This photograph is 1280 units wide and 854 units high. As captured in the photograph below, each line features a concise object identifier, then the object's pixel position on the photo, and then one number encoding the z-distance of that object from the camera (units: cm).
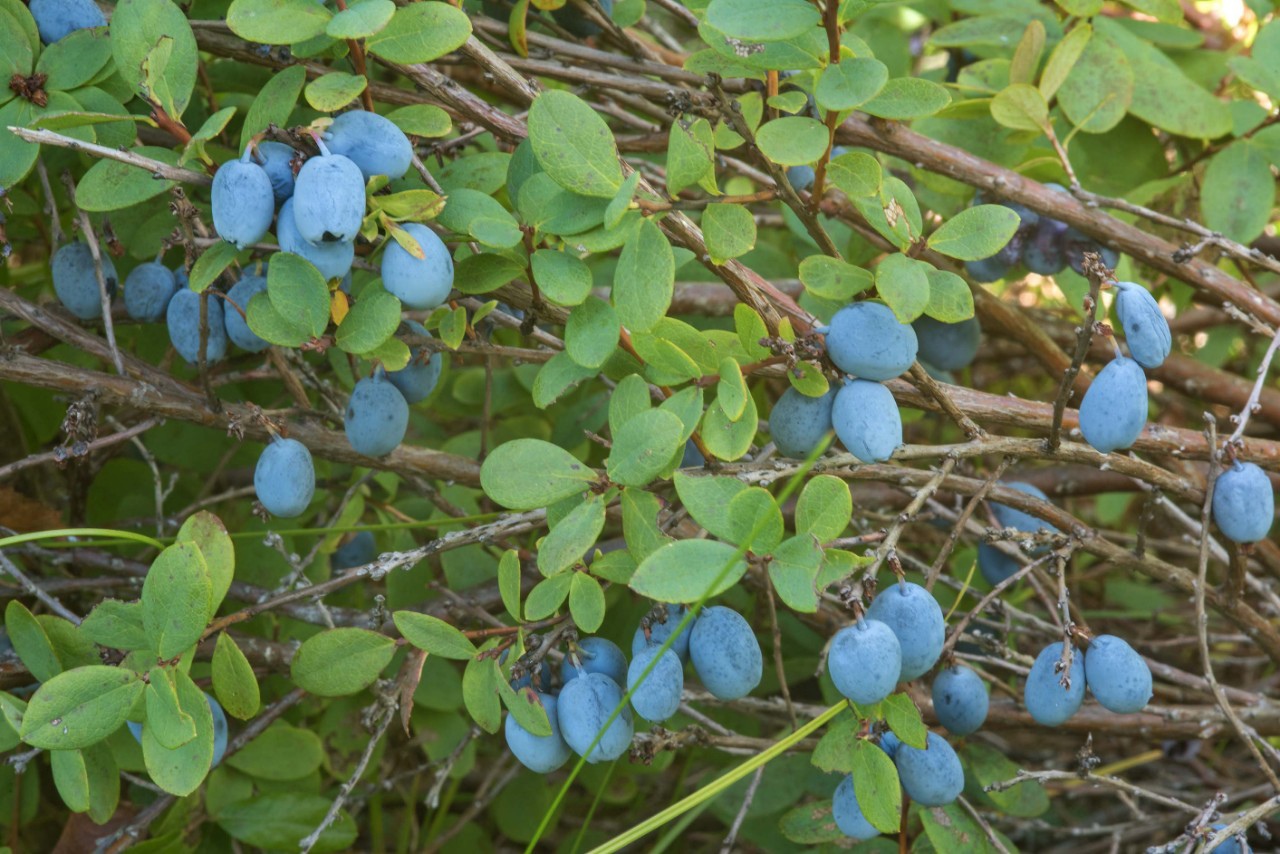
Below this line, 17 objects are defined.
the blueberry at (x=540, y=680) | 55
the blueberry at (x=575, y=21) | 64
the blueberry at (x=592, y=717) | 54
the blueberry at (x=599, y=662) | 55
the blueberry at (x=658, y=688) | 54
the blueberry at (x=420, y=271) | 54
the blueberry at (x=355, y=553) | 65
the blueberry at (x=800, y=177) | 62
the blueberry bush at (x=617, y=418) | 54
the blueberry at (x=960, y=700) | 57
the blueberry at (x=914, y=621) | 55
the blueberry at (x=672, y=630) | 55
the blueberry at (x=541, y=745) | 55
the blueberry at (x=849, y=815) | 56
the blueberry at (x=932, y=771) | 56
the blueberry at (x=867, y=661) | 54
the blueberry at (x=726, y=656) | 54
